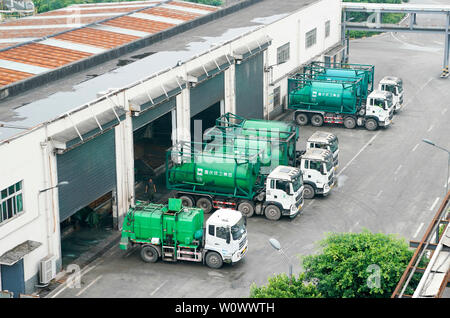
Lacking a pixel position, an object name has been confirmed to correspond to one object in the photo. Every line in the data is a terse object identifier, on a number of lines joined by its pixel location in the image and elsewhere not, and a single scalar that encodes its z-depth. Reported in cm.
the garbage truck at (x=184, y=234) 3909
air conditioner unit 3710
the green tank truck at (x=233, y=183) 4534
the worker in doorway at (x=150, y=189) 4949
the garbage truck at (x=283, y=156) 4834
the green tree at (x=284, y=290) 3019
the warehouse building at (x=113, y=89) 3672
